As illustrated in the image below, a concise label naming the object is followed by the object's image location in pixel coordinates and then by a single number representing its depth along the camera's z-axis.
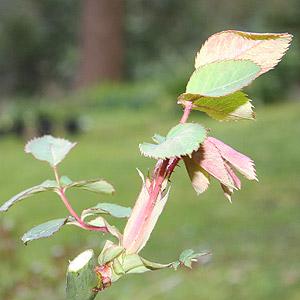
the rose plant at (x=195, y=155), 0.47
